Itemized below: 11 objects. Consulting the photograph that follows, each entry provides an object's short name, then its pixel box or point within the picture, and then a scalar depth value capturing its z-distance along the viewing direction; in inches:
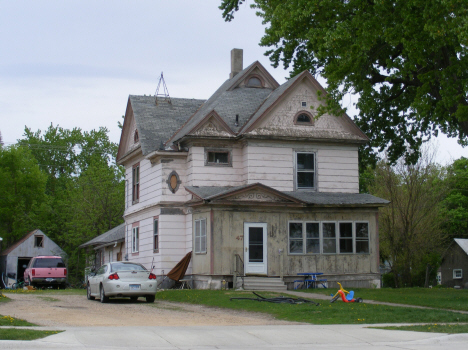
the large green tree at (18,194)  2357.3
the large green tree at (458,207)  2409.0
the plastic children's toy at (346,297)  776.7
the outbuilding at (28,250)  2228.1
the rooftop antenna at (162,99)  1343.5
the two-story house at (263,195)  1073.5
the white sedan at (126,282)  867.4
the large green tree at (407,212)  1489.9
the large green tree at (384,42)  780.0
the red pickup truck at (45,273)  1504.7
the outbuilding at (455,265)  2244.0
